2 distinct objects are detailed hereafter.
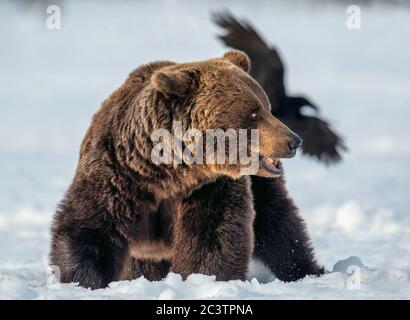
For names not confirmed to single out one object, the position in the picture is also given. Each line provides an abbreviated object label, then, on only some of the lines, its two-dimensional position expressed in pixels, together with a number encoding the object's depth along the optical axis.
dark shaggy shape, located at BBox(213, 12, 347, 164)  14.72
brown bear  11.27
